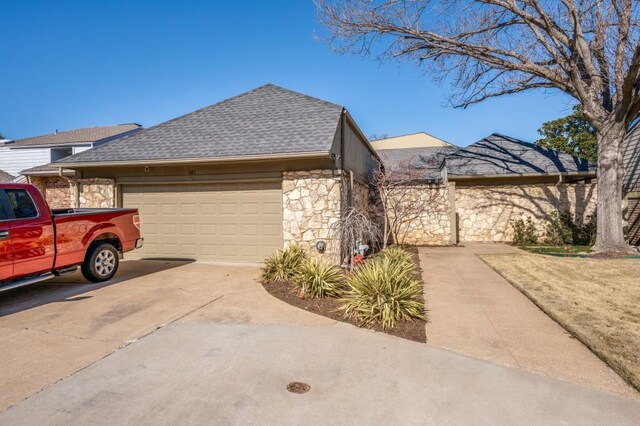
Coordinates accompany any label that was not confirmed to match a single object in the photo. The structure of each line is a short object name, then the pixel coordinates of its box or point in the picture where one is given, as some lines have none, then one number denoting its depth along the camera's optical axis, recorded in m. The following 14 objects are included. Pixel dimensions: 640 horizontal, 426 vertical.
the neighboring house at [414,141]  30.59
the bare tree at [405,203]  14.57
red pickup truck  5.78
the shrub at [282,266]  7.46
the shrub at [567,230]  14.23
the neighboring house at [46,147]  20.48
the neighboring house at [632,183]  13.93
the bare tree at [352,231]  8.47
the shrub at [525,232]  14.80
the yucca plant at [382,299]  5.13
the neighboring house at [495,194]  14.61
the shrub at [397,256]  8.50
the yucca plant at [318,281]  6.34
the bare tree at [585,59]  10.82
